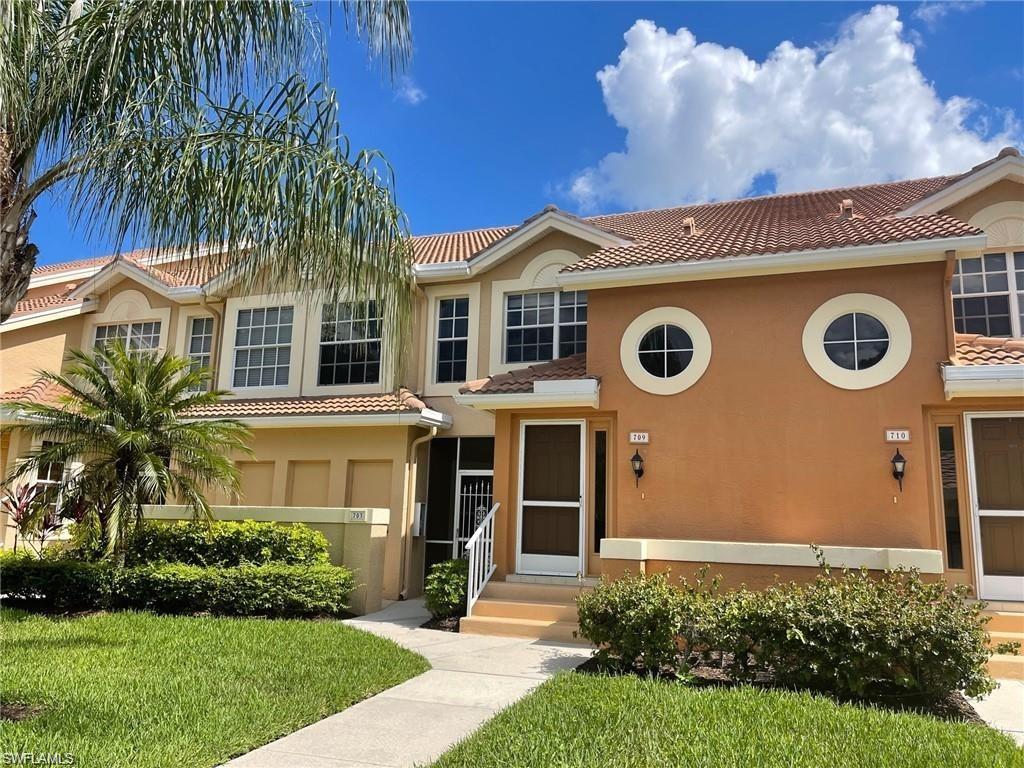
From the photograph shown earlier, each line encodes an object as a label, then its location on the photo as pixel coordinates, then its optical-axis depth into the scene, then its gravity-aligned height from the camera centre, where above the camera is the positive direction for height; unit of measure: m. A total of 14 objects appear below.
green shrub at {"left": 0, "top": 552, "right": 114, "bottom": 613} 11.32 -1.47
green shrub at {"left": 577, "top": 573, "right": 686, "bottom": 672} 7.87 -1.29
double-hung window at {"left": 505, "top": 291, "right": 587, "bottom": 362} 14.18 +3.71
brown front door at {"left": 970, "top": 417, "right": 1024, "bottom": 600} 9.62 +0.19
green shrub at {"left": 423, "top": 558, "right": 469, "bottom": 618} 11.01 -1.37
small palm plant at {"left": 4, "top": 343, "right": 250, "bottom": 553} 10.30 +0.84
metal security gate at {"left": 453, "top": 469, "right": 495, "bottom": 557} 14.33 +0.07
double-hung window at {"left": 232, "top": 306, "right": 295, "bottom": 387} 16.42 +3.56
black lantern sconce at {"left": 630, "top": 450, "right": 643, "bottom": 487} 10.82 +0.65
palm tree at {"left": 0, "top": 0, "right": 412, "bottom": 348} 5.82 +3.19
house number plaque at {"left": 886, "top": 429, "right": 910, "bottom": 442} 9.65 +1.08
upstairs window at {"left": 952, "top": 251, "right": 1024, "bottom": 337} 11.55 +3.68
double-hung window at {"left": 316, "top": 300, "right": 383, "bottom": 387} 15.57 +3.28
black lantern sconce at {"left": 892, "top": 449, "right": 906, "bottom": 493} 9.52 +0.65
